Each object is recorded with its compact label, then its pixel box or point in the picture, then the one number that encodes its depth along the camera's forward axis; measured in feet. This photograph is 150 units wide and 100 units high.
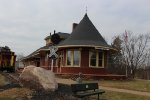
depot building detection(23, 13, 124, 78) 42.29
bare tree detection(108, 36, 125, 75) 87.90
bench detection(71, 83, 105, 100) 15.97
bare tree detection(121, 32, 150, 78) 96.22
